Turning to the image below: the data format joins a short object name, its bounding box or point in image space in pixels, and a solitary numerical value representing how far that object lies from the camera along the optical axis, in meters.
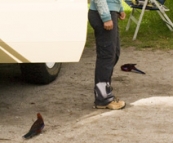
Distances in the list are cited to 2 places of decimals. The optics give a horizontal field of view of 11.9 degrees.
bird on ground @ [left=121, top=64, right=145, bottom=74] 9.88
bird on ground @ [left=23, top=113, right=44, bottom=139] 6.51
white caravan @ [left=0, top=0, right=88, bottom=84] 6.57
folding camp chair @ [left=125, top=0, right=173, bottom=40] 12.96
